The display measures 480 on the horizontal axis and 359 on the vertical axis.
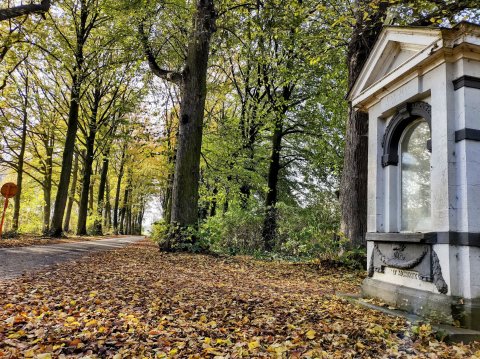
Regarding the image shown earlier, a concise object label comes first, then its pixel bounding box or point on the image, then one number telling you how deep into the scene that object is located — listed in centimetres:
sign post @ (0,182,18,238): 1348
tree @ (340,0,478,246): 941
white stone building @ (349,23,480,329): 448
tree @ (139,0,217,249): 1152
